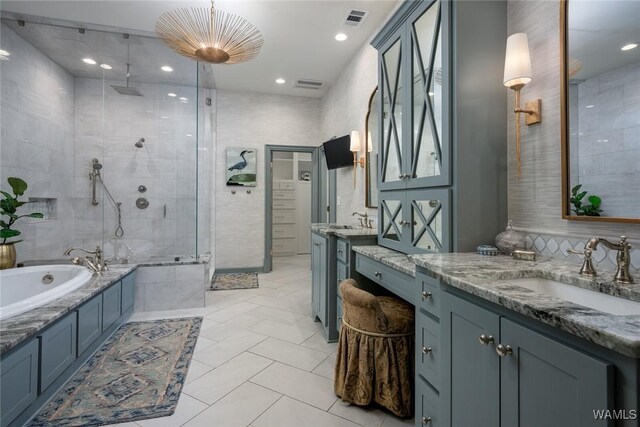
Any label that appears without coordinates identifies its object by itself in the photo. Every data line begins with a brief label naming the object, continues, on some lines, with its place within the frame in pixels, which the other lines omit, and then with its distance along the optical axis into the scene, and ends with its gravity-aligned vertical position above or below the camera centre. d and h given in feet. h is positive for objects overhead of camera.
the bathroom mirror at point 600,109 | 3.73 +1.43
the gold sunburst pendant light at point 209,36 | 8.89 +5.46
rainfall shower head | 13.91 +5.77
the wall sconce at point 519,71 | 4.71 +2.28
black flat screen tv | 12.98 +2.87
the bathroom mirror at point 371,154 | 10.65 +2.21
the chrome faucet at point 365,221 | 10.84 -0.24
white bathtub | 7.86 -1.89
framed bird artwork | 17.44 +2.80
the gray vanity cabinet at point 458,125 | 5.25 +1.66
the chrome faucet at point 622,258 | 3.27 -0.47
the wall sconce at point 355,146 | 11.75 +2.68
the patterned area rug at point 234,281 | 14.74 -3.54
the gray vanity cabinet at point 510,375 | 2.22 -1.47
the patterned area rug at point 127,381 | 5.79 -3.84
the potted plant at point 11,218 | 9.00 -0.14
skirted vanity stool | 5.75 -2.78
